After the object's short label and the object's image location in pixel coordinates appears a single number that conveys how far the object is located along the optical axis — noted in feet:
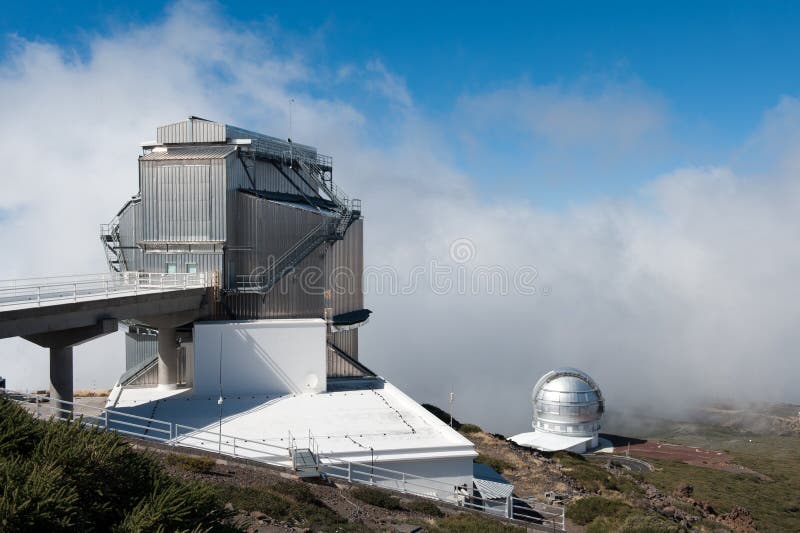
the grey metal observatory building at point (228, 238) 77.56
